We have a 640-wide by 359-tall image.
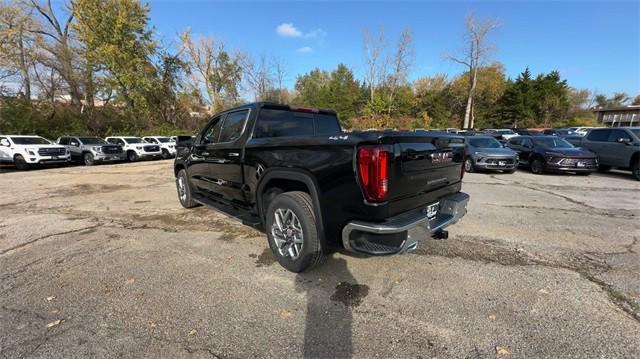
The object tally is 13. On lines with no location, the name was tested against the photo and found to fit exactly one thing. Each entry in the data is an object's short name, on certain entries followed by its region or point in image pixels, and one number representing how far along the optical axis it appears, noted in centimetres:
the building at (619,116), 5862
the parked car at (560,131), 2575
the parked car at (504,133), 2865
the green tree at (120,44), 2552
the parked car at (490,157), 1120
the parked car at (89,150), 1730
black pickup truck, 267
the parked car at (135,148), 1942
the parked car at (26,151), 1465
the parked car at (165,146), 2170
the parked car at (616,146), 992
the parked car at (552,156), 1041
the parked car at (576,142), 1267
